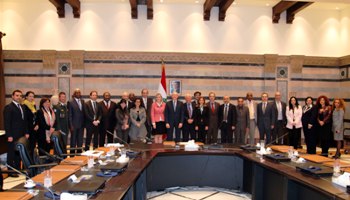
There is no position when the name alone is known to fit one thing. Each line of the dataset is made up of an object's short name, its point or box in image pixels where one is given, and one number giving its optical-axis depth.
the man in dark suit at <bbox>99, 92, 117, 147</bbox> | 7.97
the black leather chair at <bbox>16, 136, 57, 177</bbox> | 3.76
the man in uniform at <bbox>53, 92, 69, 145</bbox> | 7.36
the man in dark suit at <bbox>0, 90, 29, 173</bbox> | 6.09
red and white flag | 9.10
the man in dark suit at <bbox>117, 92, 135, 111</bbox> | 7.90
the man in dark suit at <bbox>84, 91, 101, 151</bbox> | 7.74
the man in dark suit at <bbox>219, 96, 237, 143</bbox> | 8.31
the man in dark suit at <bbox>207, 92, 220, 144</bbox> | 8.22
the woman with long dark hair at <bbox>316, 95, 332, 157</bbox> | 7.96
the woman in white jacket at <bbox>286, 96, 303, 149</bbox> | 8.46
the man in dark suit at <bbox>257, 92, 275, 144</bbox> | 8.46
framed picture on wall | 10.49
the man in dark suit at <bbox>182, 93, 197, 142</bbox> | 8.06
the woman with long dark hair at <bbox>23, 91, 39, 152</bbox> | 6.55
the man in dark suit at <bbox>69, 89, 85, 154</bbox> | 7.69
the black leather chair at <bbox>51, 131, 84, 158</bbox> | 4.70
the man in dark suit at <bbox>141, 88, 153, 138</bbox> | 8.16
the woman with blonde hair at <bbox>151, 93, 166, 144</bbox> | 7.81
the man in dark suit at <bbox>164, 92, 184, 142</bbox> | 7.95
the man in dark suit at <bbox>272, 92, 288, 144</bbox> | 8.59
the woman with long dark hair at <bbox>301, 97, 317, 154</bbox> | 8.03
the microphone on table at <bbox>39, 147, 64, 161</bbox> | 4.51
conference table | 3.60
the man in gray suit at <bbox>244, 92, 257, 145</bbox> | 8.94
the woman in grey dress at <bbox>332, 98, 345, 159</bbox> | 7.95
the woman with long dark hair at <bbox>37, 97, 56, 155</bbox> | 6.83
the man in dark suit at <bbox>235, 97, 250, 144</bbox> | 8.52
